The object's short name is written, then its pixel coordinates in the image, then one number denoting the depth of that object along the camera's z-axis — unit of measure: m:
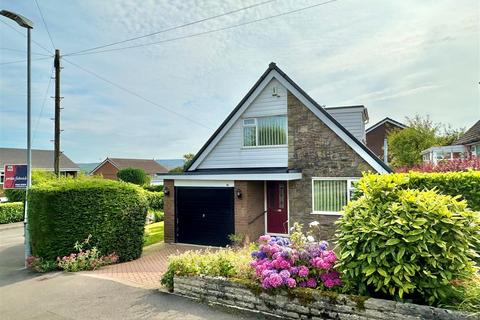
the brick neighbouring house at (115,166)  51.78
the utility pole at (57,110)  16.58
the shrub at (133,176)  38.53
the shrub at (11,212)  21.42
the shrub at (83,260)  9.26
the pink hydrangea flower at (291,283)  5.55
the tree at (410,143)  27.36
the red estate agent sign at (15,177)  10.82
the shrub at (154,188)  30.19
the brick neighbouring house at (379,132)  36.91
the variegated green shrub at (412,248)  4.70
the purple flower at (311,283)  5.61
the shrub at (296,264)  5.62
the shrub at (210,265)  6.54
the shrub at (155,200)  23.56
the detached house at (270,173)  12.00
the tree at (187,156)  55.44
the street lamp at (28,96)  9.95
